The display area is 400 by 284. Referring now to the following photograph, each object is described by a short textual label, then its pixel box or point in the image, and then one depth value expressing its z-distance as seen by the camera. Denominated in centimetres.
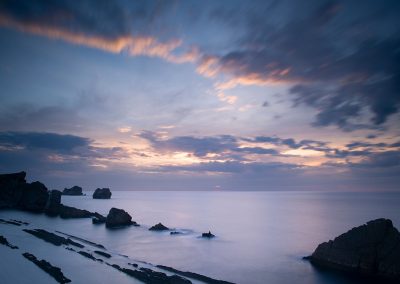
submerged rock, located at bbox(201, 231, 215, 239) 6944
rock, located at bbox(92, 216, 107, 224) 8118
